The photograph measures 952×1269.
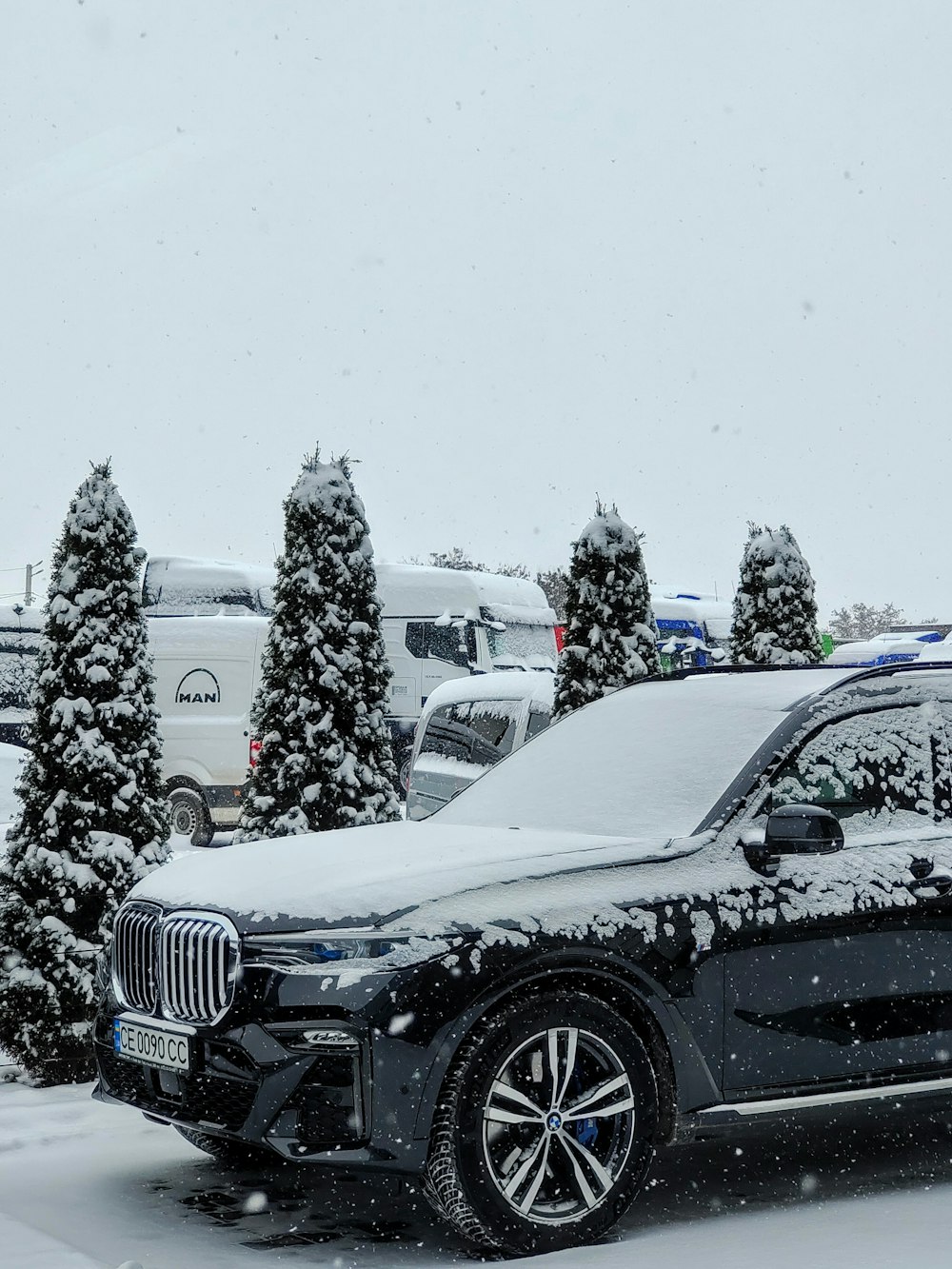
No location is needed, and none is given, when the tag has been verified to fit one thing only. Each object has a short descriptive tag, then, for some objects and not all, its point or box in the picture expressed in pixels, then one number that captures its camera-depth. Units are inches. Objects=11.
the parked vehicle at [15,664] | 1074.7
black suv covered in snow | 190.1
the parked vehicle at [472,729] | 617.3
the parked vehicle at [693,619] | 1428.4
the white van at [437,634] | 1018.7
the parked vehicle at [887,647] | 1059.3
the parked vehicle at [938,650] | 610.7
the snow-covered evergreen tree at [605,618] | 486.3
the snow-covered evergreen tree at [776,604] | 605.3
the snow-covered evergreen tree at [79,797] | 311.0
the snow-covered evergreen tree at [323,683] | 408.2
